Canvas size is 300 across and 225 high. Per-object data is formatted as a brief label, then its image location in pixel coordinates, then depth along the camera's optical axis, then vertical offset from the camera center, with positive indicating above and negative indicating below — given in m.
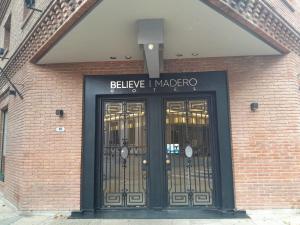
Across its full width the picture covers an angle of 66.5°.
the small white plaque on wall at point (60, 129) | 5.39 +0.35
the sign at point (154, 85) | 5.43 +1.36
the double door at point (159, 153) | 5.30 -0.25
